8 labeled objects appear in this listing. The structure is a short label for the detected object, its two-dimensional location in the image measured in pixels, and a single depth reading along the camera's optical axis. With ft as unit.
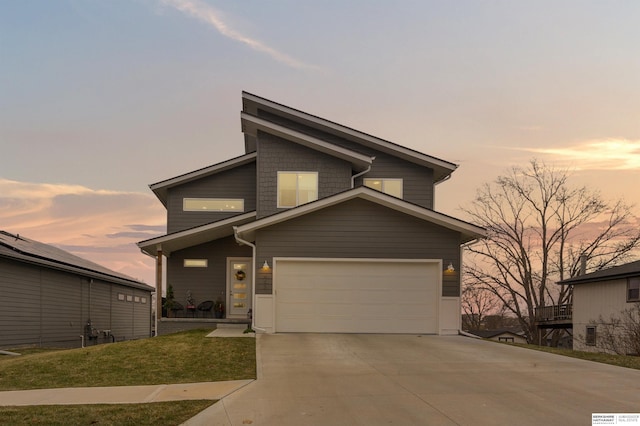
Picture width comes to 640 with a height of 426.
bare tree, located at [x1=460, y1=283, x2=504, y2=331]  126.66
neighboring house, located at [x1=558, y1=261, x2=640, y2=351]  75.97
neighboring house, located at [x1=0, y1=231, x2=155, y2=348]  55.77
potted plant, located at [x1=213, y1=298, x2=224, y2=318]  63.00
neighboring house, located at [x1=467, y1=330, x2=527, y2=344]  157.32
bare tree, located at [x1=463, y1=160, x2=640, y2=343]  113.39
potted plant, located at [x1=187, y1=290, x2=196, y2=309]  63.62
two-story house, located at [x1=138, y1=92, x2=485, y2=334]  49.55
